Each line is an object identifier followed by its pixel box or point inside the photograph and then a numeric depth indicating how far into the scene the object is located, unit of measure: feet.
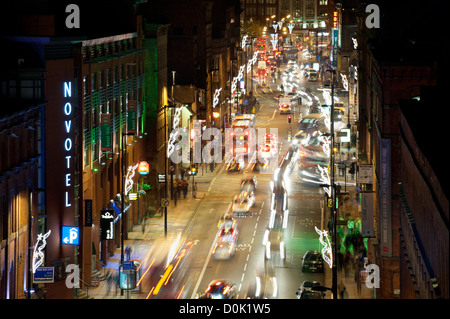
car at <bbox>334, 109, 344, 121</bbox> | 438.73
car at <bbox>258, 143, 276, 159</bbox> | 390.42
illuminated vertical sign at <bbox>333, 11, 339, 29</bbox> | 570.17
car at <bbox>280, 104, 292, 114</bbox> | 534.37
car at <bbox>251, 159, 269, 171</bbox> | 367.86
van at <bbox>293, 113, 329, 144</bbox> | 392.35
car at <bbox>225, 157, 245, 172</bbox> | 364.46
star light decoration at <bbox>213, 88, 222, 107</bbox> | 427.82
